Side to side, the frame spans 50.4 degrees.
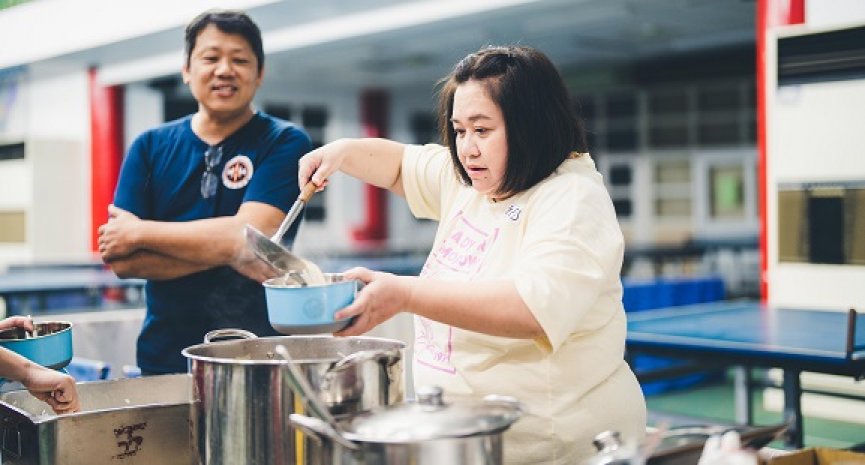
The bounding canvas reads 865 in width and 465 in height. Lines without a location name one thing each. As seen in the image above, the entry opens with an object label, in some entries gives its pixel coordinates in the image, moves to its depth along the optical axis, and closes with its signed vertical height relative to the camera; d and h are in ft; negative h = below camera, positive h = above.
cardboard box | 4.85 -1.27
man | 7.50 +0.29
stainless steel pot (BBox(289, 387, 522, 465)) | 3.81 -0.86
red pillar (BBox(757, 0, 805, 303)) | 16.75 +2.60
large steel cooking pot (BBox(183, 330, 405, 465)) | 4.41 -0.82
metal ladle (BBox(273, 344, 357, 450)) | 3.91 -0.74
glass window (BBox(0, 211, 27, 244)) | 38.86 +0.45
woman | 4.70 -0.30
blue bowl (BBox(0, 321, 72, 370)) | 5.72 -0.68
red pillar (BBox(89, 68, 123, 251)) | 38.83 +3.93
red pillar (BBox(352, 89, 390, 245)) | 51.31 +2.09
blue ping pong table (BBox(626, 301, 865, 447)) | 9.99 -1.44
